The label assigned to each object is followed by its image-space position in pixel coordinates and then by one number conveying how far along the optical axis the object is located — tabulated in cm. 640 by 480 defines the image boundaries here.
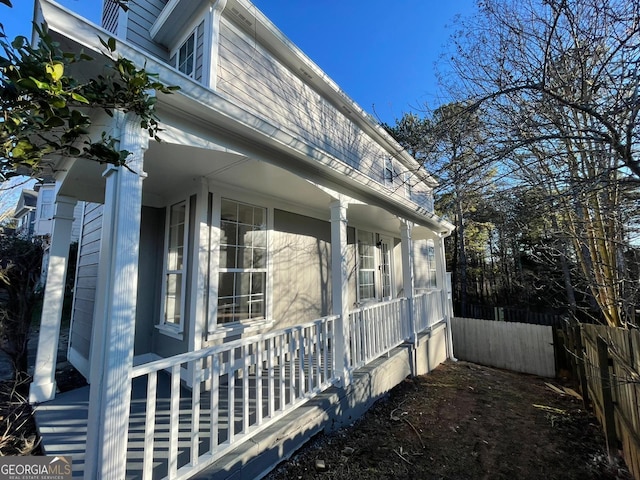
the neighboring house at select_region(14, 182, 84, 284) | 1292
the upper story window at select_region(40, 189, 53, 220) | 1430
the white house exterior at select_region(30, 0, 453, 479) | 201
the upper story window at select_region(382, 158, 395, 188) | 867
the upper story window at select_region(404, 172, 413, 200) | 920
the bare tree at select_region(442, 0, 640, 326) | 227
